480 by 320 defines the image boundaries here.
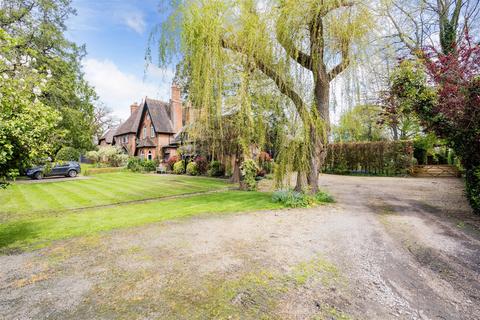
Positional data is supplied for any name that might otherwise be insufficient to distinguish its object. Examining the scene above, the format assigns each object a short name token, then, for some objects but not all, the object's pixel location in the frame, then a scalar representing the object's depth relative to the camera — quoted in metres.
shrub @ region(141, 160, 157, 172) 26.39
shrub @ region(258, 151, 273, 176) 16.59
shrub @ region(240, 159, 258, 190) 12.13
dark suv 17.80
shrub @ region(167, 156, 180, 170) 25.03
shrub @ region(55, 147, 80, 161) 27.38
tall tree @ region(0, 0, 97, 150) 16.06
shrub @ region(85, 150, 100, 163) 30.85
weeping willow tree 6.04
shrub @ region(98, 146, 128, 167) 29.72
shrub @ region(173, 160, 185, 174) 23.14
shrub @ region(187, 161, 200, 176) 21.58
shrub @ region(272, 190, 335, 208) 8.09
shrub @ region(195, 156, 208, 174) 21.10
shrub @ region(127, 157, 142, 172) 26.27
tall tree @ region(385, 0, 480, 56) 11.65
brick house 29.91
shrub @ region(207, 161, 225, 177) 19.86
